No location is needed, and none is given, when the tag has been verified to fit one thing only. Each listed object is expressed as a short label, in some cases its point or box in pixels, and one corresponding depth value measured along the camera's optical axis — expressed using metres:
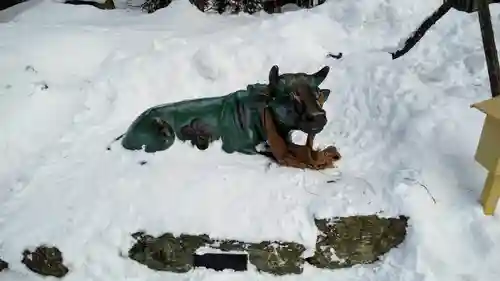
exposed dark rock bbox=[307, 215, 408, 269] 2.34
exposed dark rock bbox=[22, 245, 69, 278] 2.38
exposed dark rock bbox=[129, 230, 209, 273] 2.37
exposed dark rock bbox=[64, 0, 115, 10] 5.00
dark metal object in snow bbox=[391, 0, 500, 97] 2.90
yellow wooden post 2.24
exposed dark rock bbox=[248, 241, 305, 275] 2.33
